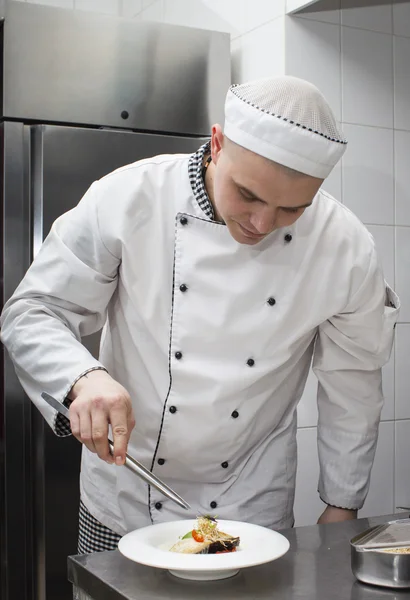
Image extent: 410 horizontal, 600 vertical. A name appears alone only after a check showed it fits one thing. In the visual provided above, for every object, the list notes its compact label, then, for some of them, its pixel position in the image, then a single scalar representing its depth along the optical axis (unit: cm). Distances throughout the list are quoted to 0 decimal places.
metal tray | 114
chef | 157
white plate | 111
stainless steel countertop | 111
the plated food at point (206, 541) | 120
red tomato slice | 122
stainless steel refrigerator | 230
